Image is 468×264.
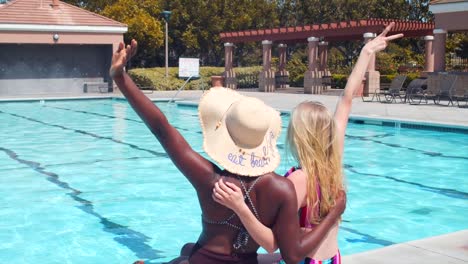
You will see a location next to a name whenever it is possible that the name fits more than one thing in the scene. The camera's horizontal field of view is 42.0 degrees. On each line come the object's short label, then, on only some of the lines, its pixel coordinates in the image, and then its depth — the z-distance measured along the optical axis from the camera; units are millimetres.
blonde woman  2494
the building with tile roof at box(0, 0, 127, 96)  26531
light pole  26470
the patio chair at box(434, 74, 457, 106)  19159
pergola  23688
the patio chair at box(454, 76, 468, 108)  18891
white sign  24984
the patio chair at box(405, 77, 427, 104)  20375
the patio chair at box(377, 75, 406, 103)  20641
